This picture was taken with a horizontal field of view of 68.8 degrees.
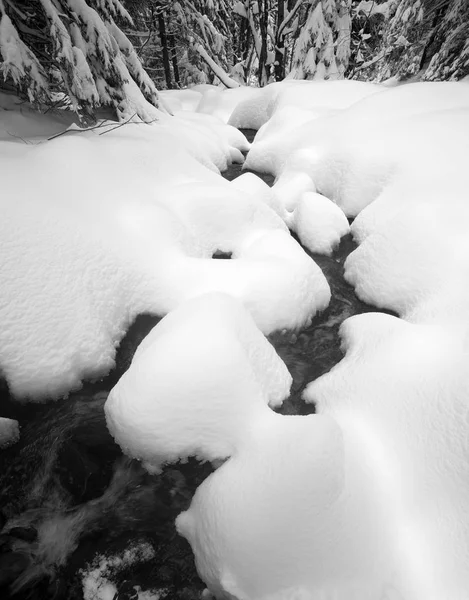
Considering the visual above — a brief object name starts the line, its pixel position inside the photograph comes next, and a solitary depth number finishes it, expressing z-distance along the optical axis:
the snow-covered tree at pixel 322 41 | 11.93
